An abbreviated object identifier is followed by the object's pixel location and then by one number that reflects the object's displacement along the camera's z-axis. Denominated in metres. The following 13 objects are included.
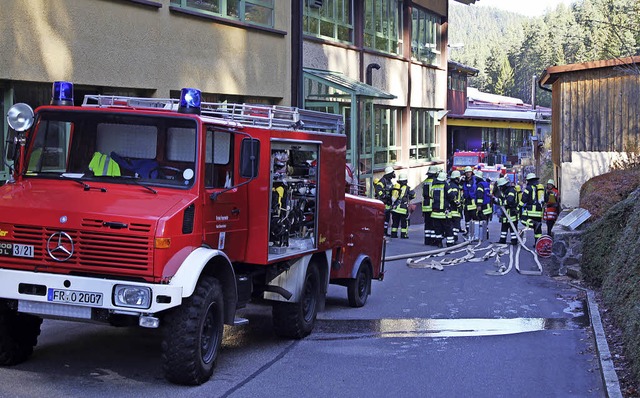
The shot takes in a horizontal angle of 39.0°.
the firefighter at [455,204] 22.86
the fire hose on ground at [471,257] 17.52
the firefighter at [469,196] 24.11
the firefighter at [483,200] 24.05
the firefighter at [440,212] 22.47
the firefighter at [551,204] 23.30
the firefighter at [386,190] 24.94
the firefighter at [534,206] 22.58
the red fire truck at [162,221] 7.34
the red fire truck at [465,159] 51.72
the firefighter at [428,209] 22.84
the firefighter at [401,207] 24.66
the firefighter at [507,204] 23.50
